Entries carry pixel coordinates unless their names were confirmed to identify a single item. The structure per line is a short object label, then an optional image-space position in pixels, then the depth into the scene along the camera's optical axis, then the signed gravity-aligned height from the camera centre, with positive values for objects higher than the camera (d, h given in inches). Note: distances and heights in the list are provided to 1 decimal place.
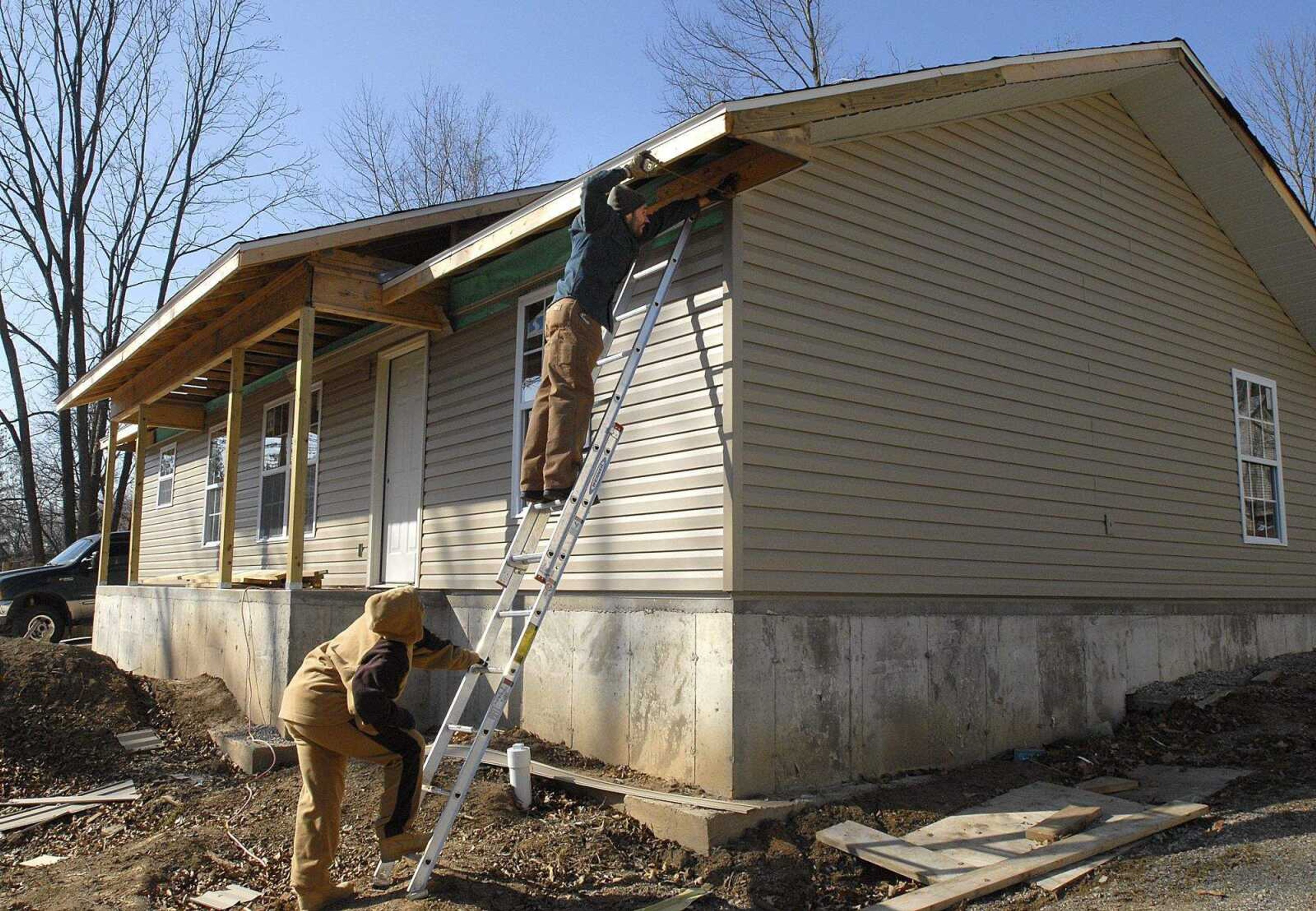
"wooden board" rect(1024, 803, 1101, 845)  241.1 -56.5
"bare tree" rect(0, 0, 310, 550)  1015.0 +347.3
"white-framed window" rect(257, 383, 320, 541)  503.2 +57.9
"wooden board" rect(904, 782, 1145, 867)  236.5 -57.7
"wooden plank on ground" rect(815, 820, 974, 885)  223.3 -58.9
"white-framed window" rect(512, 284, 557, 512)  343.6 +72.2
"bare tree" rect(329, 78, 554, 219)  1246.9 +469.4
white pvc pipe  249.8 -45.1
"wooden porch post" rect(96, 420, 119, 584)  585.6 +52.2
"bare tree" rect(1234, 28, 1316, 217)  1036.5 +413.6
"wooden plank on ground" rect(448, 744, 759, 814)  237.9 -48.9
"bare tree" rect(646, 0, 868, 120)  995.9 +503.7
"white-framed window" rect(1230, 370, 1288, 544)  446.3 +50.2
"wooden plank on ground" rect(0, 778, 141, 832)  284.8 -63.2
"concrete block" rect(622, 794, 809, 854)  225.9 -52.4
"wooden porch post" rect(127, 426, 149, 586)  546.3 +44.2
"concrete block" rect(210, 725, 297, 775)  307.0 -49.7
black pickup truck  648.4 -6.8
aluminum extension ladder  199.6 +2.1
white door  402.3 +44.6
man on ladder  247.1 +59.9
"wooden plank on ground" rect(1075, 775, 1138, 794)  283.4 -55.1
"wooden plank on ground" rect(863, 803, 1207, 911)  210.2 -60.1
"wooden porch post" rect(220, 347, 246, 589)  406.6 +44.0
